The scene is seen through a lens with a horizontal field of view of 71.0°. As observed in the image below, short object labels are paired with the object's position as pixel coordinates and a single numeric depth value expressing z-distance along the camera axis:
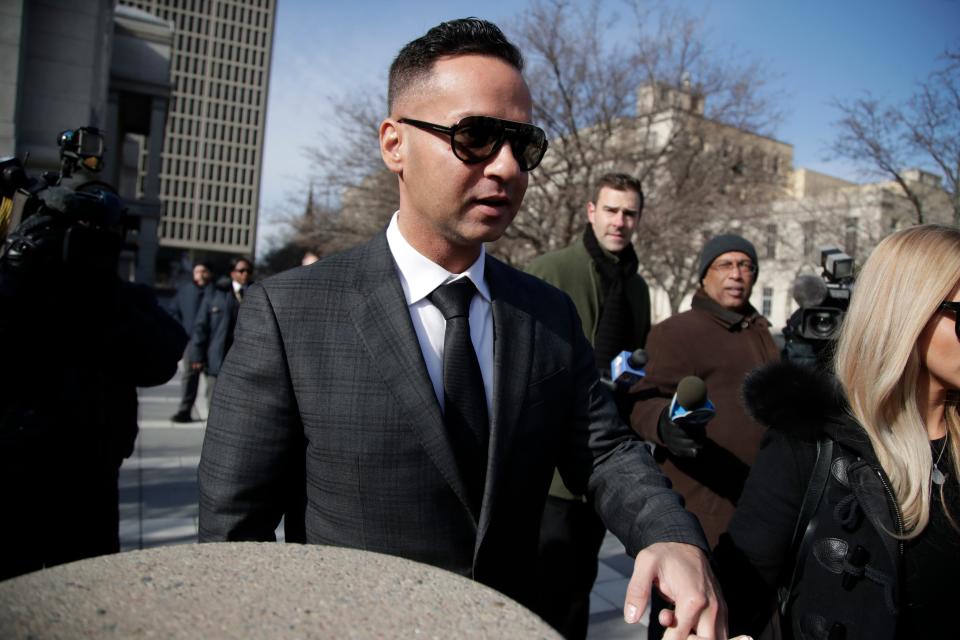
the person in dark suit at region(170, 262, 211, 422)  8.82
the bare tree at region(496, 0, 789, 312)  16.70
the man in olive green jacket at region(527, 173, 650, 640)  3.20
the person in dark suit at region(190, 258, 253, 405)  7.91
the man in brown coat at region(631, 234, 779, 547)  3.07
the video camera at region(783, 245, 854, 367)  2.74
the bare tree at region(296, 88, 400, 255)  17.88
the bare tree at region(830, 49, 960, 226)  14.40
